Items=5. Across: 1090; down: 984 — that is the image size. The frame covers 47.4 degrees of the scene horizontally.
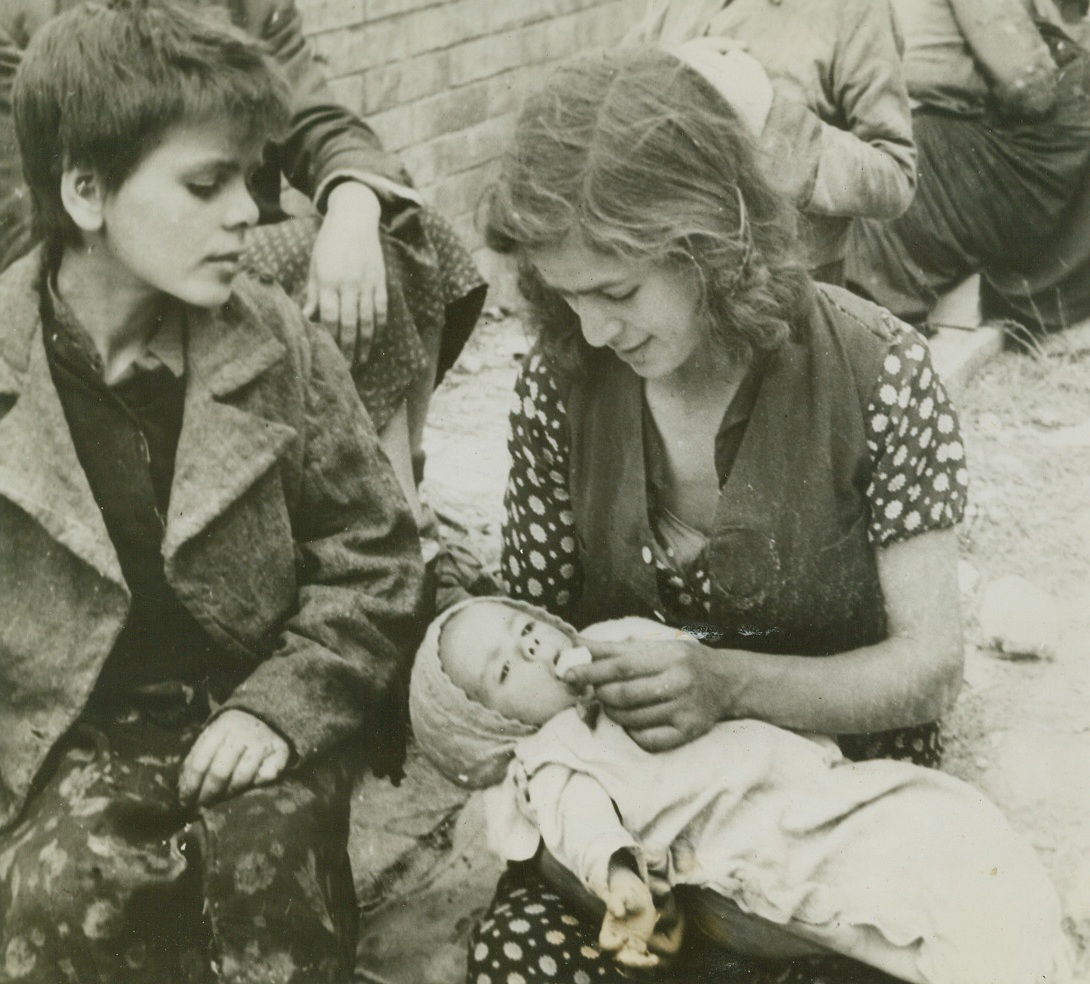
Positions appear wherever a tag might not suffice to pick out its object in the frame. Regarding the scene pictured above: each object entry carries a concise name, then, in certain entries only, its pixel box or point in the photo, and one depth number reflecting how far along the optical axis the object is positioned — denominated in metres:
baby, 1.41
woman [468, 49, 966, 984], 1.46
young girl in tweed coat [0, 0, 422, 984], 1.36
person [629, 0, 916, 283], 2.02
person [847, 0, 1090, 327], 2.40
